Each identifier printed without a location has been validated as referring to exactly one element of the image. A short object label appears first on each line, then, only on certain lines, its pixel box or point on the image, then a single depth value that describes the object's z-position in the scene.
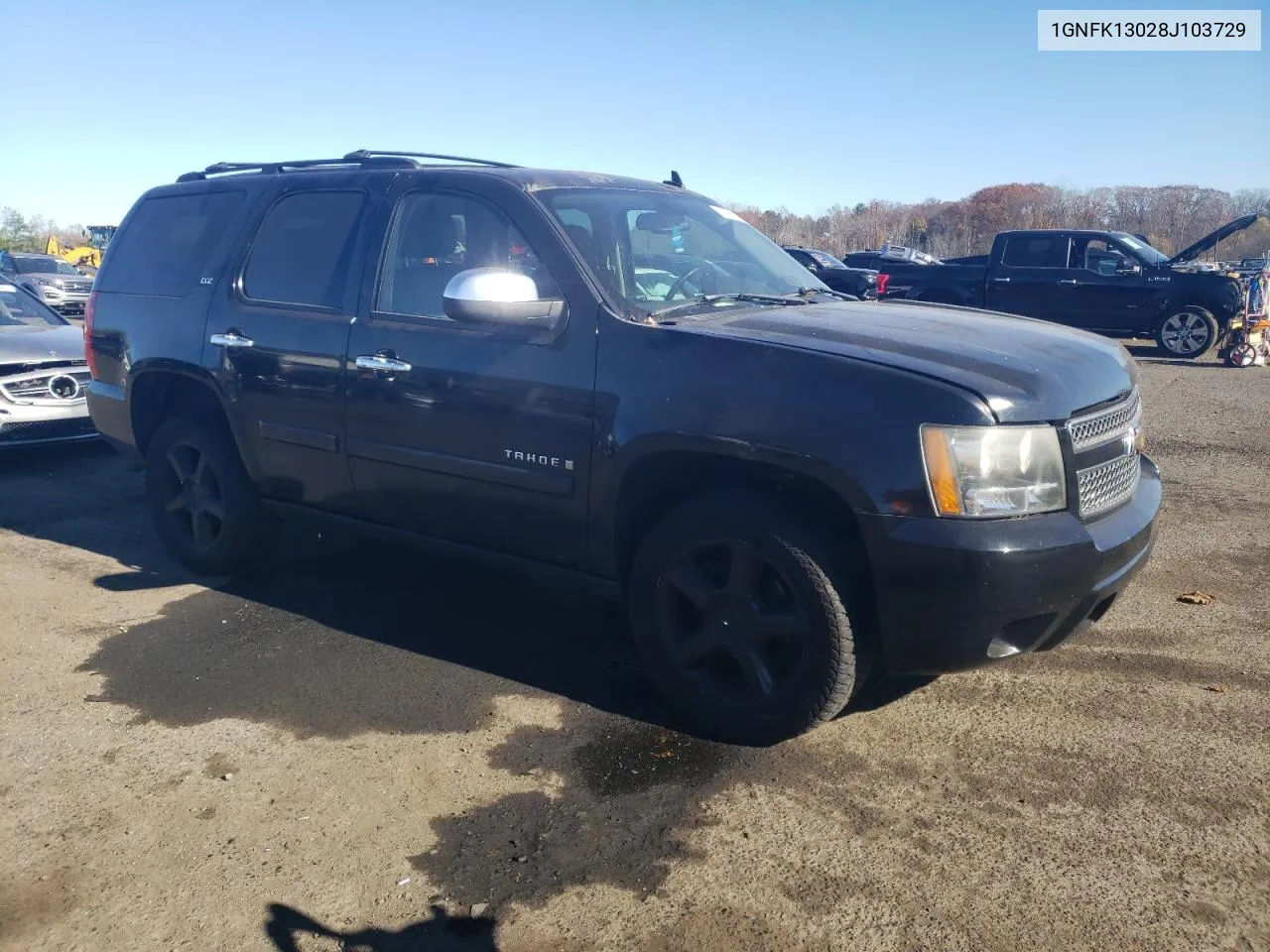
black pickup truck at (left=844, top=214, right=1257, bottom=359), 15.04
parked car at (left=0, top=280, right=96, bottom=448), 7.32
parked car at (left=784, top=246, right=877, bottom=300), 19.12
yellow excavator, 40.88
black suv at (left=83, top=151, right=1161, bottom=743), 2.99
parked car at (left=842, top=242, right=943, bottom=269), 20.58
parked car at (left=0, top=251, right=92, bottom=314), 21.39
